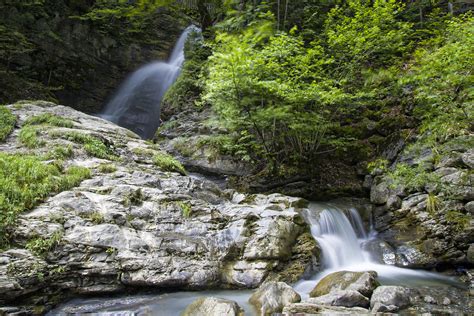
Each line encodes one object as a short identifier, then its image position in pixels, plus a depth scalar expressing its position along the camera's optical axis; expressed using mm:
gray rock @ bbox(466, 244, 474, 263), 7871
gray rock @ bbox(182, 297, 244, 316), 5129
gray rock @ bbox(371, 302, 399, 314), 5281
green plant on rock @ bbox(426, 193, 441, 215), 8922
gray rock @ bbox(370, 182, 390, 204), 10570
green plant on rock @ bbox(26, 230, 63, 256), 5711
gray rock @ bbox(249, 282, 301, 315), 5461
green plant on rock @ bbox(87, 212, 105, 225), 6659
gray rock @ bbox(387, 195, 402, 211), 9984
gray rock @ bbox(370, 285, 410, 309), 5591
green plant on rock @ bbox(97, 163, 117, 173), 8680
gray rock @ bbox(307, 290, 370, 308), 5508
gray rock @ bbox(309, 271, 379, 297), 6004
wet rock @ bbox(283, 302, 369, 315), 5023
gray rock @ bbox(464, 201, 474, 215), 8367
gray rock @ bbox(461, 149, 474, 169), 8953
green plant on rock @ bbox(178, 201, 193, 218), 7805
